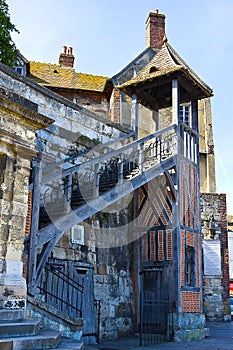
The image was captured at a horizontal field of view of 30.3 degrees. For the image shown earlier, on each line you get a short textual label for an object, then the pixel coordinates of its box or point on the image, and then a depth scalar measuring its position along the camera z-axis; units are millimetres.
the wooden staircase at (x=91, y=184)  6676
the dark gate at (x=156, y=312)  9586
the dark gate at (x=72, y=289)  7859
